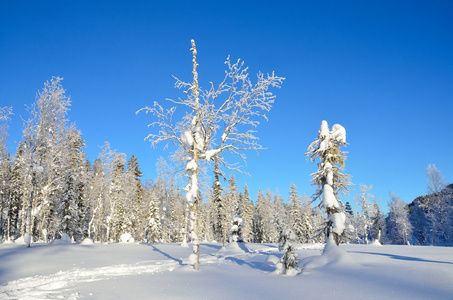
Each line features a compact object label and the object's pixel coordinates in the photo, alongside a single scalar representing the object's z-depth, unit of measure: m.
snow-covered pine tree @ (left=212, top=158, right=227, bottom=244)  39.72
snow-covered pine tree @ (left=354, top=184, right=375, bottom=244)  49.41
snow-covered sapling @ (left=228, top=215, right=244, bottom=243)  32.48
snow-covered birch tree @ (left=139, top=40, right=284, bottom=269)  12.44
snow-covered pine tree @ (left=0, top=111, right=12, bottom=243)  29.73
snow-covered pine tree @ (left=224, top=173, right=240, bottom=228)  57.06
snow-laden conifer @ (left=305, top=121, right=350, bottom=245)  18.55
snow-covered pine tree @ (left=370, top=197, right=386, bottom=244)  57.46
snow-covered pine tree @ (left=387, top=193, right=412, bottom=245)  60.33
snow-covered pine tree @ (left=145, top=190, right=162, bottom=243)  46.09
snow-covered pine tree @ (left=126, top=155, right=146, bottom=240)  42.51
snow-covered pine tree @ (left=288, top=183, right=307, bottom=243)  55.00
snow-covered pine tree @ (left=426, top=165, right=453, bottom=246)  42.28
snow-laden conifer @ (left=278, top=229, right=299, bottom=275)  10.31
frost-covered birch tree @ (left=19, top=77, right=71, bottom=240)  19.50
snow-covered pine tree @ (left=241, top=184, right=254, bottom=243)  60.35
